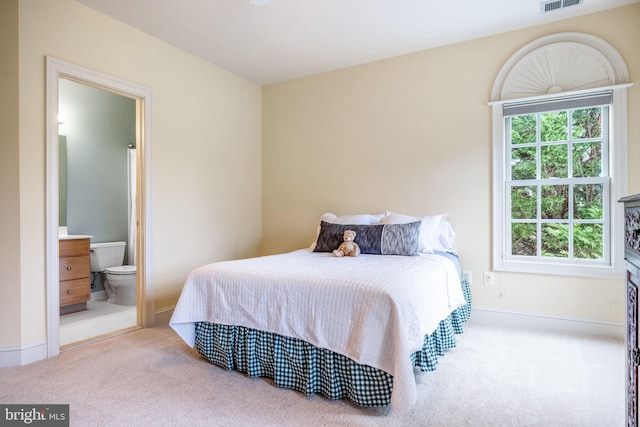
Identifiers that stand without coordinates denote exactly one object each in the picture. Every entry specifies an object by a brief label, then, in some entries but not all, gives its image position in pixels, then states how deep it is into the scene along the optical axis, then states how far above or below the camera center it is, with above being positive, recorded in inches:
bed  70.2 -23.2
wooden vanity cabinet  145.6 -24.7
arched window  115.3 +18.9
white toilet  162.2 -25.2
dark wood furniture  45.3 -10.7
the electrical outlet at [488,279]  131.7 -23.4
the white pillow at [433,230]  127.1 -5.8
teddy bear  118.4 -10.9
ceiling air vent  109.3 +62.6
